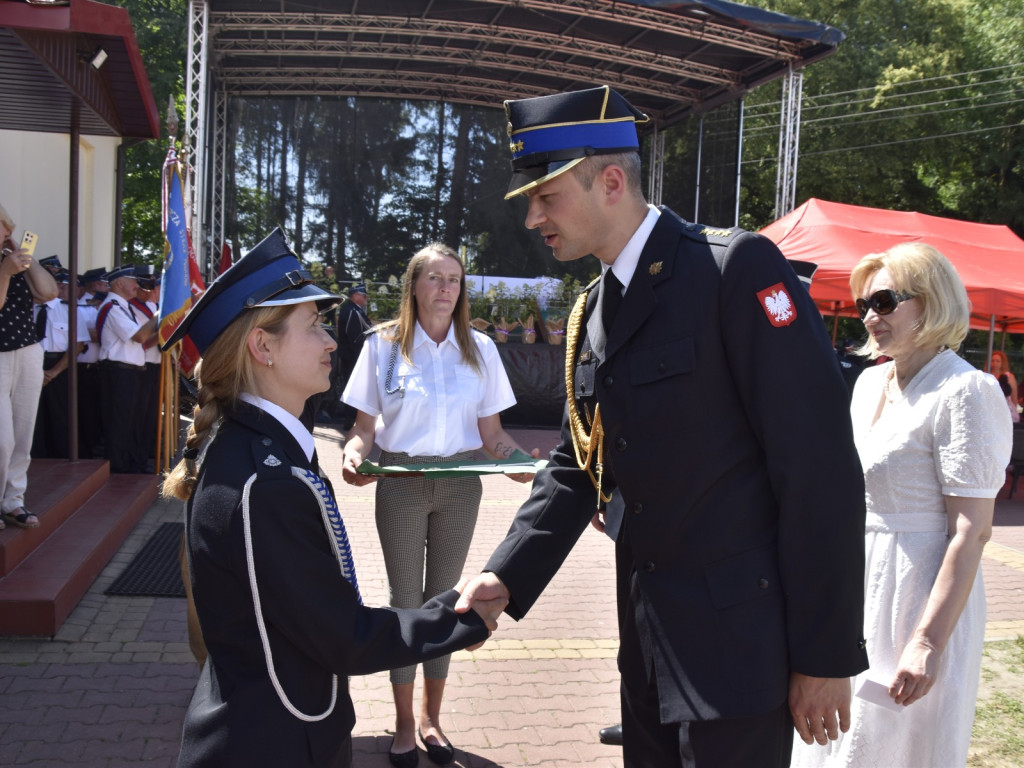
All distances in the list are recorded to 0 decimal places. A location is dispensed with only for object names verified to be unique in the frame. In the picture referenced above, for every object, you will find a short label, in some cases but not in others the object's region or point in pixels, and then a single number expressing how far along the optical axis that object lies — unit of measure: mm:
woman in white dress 2484
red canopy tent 10133
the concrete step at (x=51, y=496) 5090
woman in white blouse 3619
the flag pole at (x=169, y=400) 8148
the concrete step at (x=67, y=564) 4629
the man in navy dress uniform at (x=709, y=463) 1779
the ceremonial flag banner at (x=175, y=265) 7586
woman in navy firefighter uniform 1784
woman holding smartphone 5430
